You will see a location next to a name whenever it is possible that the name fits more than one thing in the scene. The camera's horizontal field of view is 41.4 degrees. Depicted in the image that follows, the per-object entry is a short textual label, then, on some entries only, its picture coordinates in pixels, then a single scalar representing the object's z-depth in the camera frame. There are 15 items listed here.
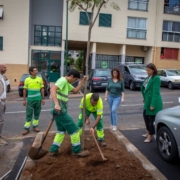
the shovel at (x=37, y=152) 3.97
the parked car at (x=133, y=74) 16.77
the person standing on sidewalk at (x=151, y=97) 4.99
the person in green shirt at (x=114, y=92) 6.29
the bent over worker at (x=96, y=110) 4.67
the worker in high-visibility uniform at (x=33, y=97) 6.36
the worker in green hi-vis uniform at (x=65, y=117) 4.19
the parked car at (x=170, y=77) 17.53
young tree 4.47
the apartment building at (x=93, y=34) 22.09
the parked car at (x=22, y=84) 14.85
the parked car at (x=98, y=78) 15.88
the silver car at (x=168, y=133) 4.02
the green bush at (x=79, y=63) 40.28
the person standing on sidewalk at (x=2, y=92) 5.29
